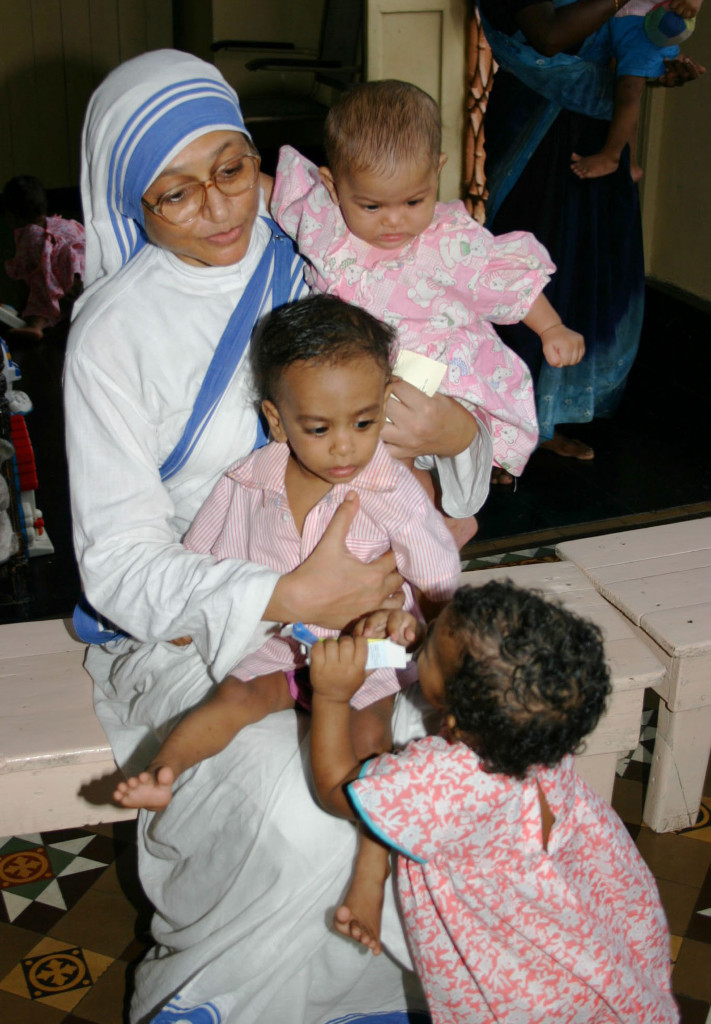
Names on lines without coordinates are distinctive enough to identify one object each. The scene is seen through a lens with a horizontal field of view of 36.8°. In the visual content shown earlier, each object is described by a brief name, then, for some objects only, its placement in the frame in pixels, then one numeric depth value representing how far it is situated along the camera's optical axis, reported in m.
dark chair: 6.63
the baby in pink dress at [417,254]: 2.04
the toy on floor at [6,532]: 3.93
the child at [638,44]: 4.35
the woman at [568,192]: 4.34
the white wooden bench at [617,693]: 2.25
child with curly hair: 1.59
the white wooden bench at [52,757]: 2.08
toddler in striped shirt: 1.83
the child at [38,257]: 7.11
